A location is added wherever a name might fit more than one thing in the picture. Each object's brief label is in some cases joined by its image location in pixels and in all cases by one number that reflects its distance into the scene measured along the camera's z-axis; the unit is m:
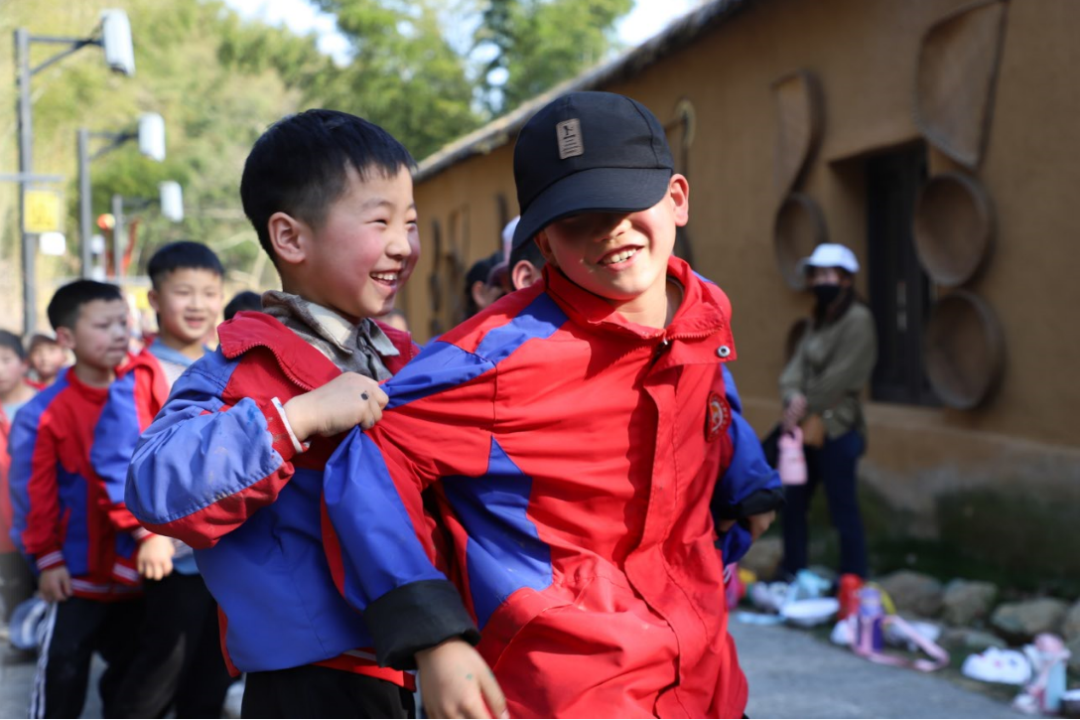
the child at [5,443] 5.61
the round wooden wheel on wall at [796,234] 7.91
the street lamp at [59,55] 12.46
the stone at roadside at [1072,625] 4.93
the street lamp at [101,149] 15.95
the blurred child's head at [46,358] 8.31
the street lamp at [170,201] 22.36
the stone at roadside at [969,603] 5.59
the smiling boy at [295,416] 1.77
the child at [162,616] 3.66
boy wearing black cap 1.75
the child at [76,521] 3.92
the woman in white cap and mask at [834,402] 6.09
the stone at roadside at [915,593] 5.87
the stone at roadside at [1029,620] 5.13
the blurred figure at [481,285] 4.07
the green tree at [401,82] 27.94
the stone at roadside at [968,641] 5.12
